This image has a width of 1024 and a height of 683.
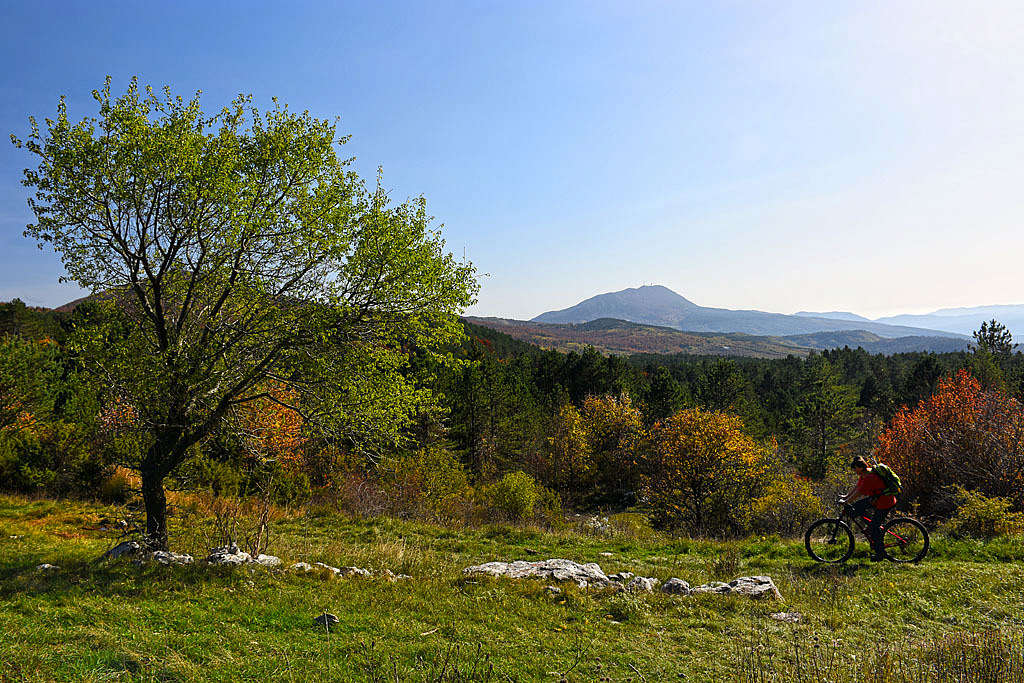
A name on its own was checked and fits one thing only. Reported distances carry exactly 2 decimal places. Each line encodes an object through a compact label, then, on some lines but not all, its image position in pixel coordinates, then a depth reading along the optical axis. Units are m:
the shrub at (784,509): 23.06
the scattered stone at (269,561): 10.15
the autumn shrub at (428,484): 21.17
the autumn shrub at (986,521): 11.84
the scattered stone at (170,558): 9.96
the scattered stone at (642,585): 9.89
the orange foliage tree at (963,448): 17.17
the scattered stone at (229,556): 10.01
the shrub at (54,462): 21.89
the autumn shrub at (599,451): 40.00
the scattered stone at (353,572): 10.48
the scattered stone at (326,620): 7.45
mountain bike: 10.67
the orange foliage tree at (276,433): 12.33
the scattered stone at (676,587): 9.66
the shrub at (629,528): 18.67
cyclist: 10.41
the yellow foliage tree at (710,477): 26.38
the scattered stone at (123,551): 10.43
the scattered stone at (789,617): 7.80
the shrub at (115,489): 21.42
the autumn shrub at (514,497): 20.94
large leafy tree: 9.92
